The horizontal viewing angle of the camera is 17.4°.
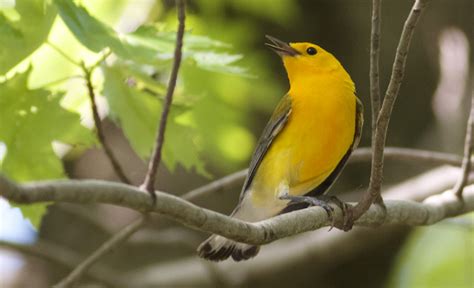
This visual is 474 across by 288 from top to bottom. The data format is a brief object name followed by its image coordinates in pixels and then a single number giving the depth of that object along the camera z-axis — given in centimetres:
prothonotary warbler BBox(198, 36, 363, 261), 755
